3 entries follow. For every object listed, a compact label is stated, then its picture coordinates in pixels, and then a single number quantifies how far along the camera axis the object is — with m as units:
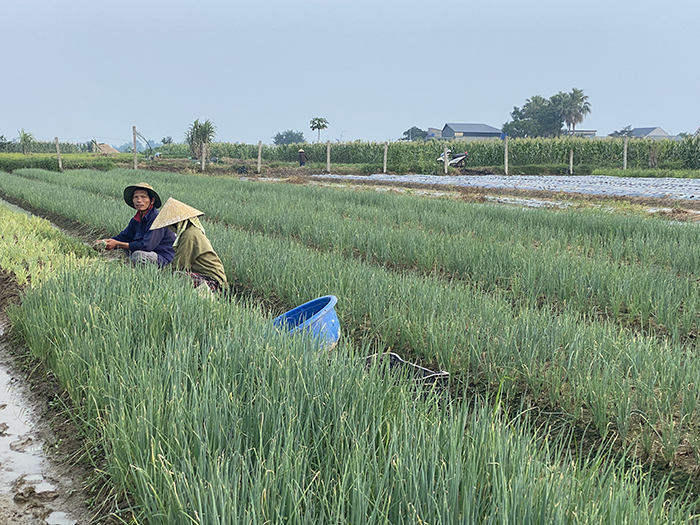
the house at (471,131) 80.00
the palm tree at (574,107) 68.62
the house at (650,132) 92.25
